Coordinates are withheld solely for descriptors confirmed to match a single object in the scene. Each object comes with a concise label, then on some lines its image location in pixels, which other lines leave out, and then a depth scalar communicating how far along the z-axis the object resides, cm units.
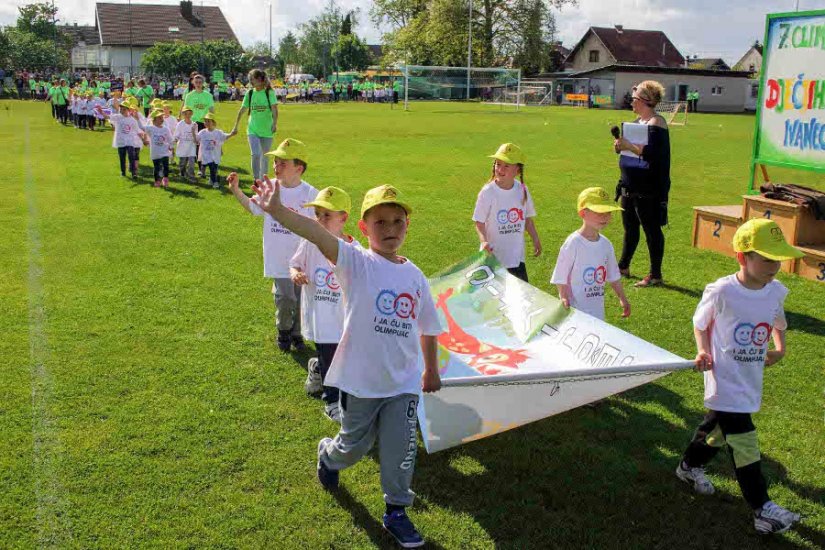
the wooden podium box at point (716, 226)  1073
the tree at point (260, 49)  11481
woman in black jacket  873
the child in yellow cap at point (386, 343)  395
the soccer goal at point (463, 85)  5772
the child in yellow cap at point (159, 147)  1582
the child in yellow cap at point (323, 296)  537
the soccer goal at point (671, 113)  4276
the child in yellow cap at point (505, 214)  658
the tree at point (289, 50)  11775
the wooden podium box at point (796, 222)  973
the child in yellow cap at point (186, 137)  1678
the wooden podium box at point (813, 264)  944
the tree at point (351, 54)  9694
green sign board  993
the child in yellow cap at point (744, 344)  424
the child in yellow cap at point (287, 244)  644
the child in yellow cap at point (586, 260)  562
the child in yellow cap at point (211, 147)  1600
